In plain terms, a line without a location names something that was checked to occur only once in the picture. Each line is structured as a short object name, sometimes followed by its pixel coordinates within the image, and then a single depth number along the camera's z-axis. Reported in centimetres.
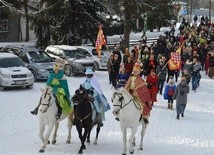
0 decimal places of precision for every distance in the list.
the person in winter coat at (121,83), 1254
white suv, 2316
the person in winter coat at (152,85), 1972
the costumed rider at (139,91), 1316
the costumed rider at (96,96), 1329
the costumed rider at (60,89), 1307
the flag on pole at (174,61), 2547
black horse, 1233
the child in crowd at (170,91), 1991
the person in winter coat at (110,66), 2418
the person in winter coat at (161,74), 2283
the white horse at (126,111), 1204
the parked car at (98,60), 3177
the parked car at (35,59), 2597
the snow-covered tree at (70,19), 3628
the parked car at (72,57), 2870
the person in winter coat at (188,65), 2570
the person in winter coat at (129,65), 2333
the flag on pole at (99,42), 2920
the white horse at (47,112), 1246
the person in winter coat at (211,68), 3006
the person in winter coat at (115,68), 2411
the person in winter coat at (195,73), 2512
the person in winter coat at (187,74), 2301
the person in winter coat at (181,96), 1831
